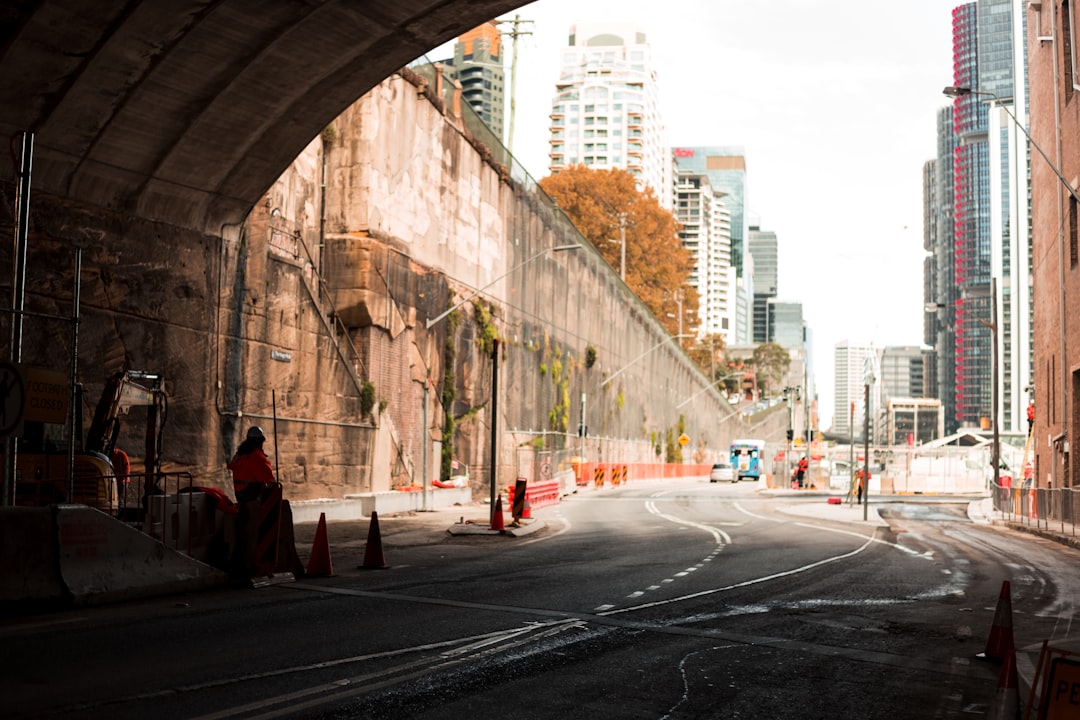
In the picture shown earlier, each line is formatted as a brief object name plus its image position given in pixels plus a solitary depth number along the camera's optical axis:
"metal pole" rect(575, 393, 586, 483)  58.62
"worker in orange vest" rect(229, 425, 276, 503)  14.58
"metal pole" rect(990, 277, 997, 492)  51.72
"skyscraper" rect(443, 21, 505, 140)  160.32
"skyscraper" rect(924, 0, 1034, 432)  187.00
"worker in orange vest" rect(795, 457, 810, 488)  69.97
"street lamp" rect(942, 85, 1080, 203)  29.05
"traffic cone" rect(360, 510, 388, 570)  16.72
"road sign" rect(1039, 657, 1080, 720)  5.62
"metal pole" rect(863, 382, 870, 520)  33.03
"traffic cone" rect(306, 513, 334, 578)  15.43
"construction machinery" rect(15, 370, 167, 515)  15.92
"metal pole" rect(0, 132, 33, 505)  12.84
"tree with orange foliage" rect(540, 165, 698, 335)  93.69
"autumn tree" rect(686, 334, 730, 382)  138.38
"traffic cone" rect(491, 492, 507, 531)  24.44
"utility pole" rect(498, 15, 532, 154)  57.25
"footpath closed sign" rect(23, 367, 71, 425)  11.93
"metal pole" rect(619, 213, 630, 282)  87.64
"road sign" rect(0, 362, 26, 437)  11.24
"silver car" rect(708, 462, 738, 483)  84.69
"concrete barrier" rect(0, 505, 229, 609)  11.32
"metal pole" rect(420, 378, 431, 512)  33.75
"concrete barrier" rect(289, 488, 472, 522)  26.64
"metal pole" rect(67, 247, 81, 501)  12.05
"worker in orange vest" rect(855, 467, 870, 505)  48.91
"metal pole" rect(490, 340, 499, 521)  25.30
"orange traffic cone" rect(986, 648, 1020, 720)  6.05
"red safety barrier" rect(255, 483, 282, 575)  14.50
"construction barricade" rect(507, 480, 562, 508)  36.05
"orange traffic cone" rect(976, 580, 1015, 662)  9.19
